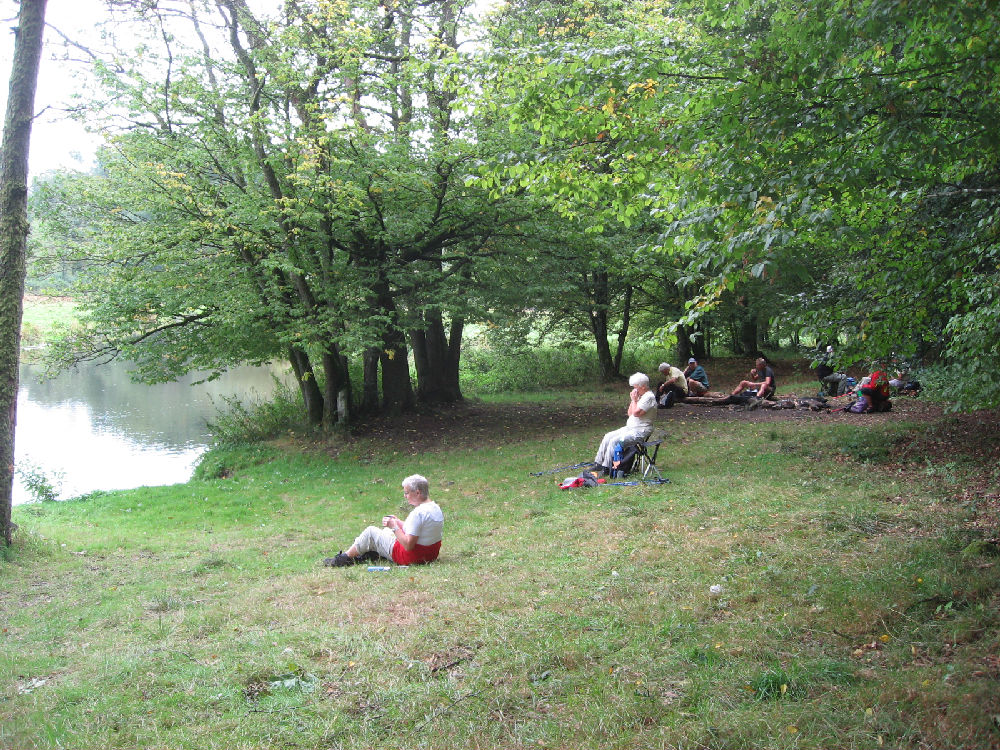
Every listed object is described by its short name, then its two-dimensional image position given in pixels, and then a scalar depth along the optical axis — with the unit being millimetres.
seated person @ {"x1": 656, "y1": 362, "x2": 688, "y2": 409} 13875
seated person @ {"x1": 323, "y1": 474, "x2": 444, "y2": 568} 6074
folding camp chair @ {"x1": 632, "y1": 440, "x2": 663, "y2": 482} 8844
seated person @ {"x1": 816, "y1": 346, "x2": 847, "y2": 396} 14039
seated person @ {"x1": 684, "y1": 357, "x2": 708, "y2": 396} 15119
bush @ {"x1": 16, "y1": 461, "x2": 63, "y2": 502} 12953
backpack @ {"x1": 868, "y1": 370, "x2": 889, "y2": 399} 10734
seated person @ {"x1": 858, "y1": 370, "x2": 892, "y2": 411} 11352
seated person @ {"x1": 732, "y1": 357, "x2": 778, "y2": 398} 13844
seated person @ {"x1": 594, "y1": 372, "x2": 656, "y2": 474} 9250
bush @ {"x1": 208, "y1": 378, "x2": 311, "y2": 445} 16391
